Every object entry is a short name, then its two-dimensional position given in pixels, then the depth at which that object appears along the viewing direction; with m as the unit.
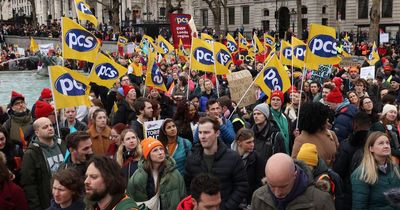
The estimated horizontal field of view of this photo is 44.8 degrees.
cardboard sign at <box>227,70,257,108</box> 9.11
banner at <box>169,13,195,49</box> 17.50
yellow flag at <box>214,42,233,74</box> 10.84
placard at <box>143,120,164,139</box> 6.19
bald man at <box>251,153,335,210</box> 3.10
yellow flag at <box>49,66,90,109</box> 6.82
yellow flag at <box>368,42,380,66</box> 15.61
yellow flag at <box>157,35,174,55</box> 17.91
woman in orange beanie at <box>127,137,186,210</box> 4.52
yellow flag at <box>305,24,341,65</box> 8.14
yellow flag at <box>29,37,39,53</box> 23.96
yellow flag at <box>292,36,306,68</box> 10.91
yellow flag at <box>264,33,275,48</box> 19.59
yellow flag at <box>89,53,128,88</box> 8.97
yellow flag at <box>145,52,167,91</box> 9.61
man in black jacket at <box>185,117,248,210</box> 4.71
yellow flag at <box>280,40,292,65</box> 12.63
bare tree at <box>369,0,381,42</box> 24.72
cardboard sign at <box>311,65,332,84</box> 13.01
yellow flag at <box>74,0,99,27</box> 12.70
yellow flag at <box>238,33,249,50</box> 19.84
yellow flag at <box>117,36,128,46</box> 23.84
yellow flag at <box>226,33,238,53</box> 17.27
